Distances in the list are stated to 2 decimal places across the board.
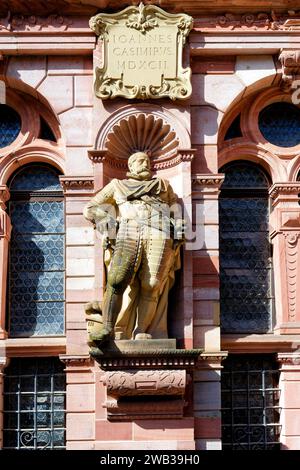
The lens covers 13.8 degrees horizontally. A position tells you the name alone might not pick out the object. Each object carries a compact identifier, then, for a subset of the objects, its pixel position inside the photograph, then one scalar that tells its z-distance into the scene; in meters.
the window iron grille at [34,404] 17.33
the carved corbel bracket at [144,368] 16.31
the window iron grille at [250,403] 17.38
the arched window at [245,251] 17.84
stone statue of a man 16.48
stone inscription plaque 17.55
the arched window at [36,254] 17.77
